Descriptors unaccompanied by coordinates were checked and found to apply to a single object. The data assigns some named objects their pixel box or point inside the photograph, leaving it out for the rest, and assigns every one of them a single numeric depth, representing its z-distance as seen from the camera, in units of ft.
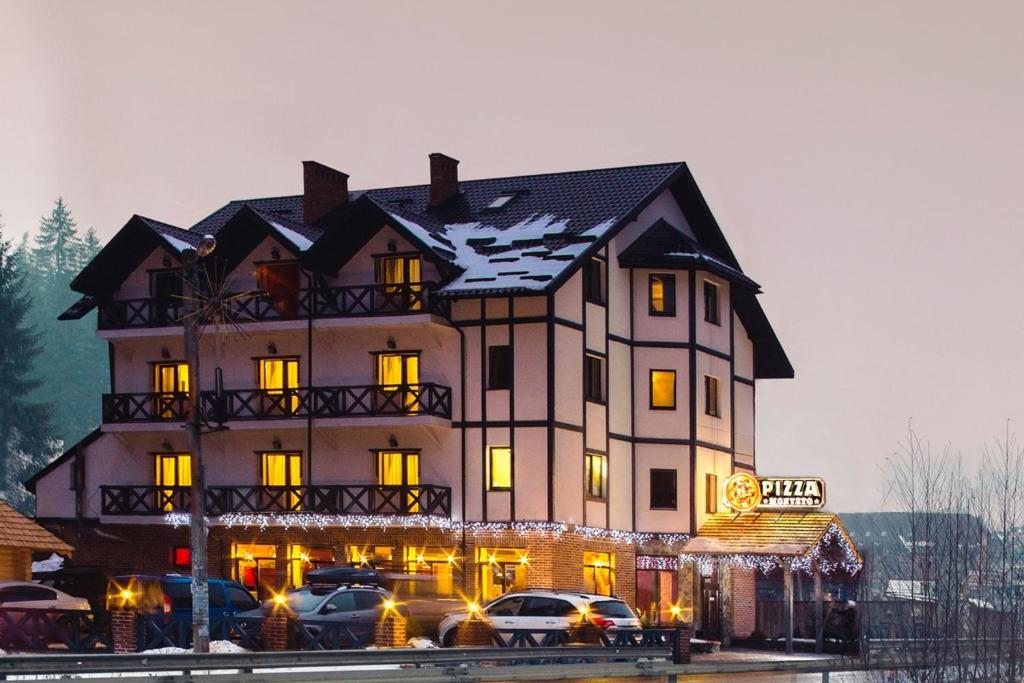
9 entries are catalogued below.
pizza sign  182.91
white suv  135.44
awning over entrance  174.81
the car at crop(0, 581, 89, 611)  144.77
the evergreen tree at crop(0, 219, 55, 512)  325.01
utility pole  122.21
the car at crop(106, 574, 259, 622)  142.61
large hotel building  178.81
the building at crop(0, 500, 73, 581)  159.89
